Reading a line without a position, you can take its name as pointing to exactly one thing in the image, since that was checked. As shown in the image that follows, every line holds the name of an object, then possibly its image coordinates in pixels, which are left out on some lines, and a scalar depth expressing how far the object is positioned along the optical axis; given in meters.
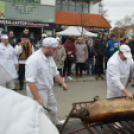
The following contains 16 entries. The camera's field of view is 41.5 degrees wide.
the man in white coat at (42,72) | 2.73
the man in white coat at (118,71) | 3.13
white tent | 14.96
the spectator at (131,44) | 6.98
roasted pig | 2.47
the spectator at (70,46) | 7.12
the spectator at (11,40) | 6.44
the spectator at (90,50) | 7.73
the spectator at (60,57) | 6.43
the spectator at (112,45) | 7.79
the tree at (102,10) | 28.20
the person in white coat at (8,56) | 5.03
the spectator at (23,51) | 5.51
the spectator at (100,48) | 7.41
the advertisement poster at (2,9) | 13.87
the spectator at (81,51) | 7.28
